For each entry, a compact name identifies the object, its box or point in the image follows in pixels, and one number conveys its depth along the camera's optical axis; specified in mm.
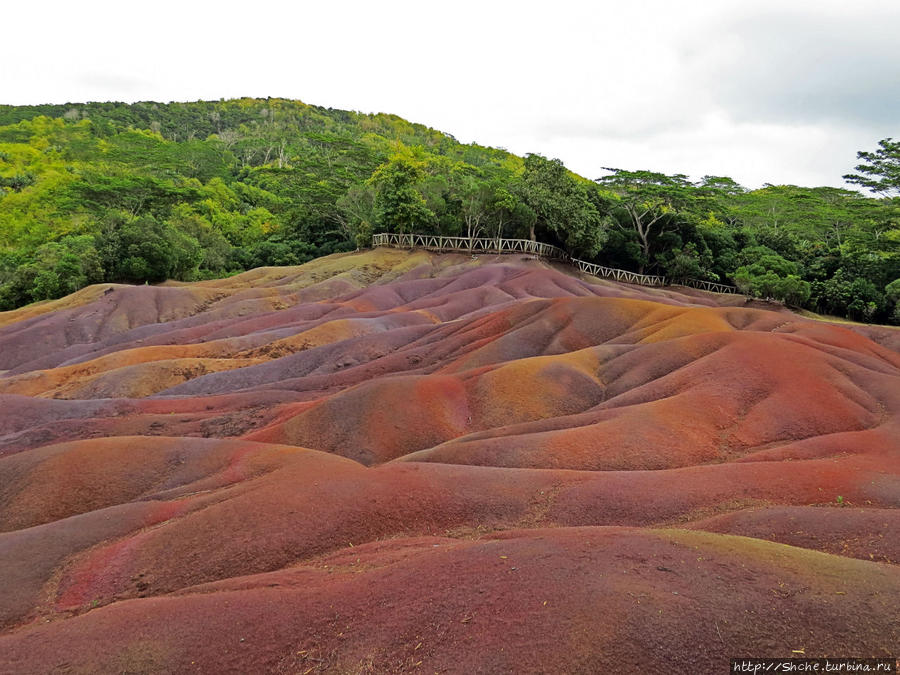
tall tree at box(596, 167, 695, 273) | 71438
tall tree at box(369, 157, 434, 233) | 69438
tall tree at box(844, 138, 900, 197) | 53406
